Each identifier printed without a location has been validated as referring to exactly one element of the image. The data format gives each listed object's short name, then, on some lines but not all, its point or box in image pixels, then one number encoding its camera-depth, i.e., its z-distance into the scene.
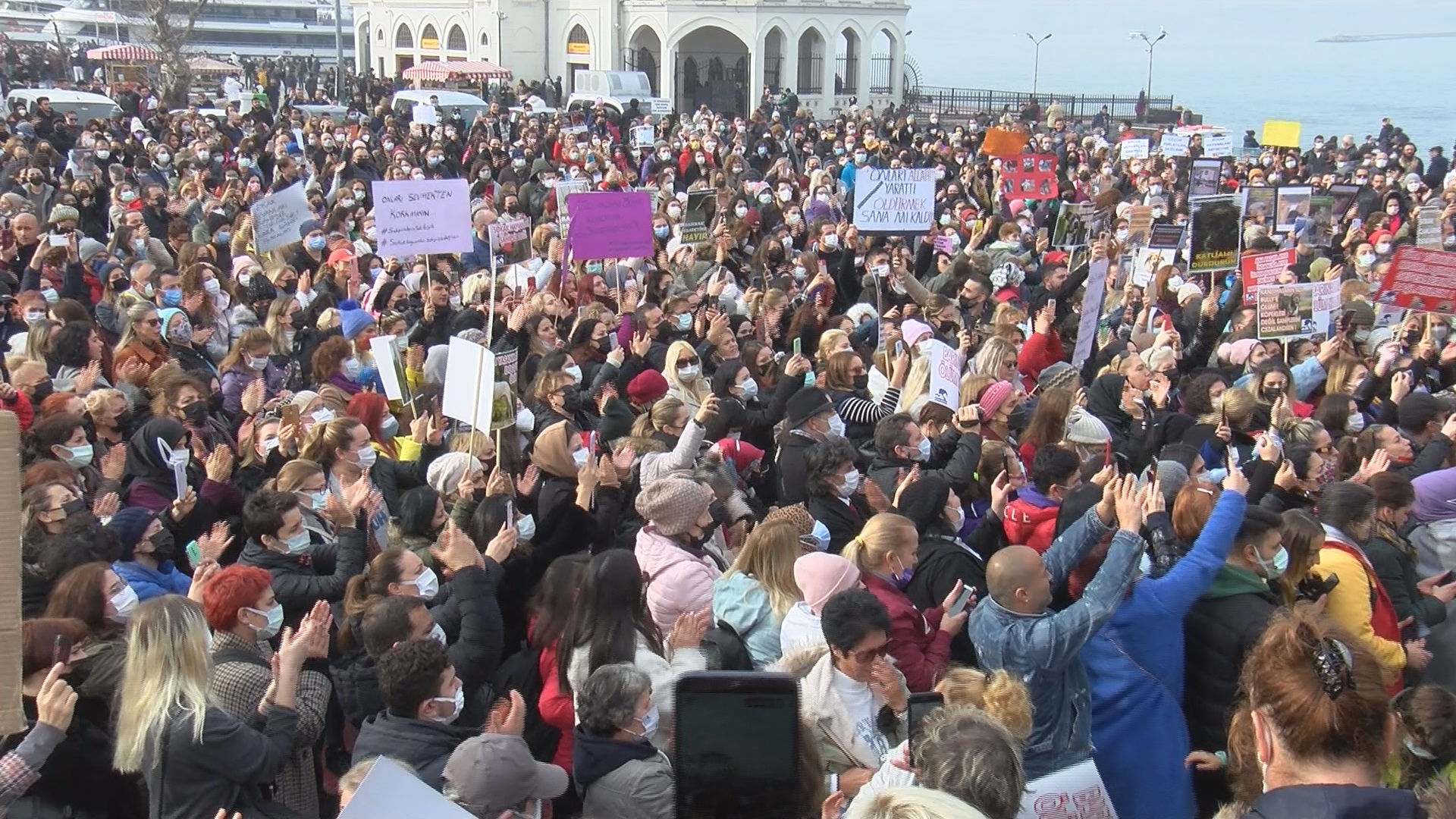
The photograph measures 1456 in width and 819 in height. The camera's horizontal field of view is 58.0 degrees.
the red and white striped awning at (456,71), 46.44
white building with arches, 50.25
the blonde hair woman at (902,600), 4.30
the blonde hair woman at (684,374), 7.61
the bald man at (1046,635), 3.82
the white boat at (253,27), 102.00
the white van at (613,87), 40.09
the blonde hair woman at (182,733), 3.46
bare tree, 33.66
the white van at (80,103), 27.64
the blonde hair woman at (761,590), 4.43
